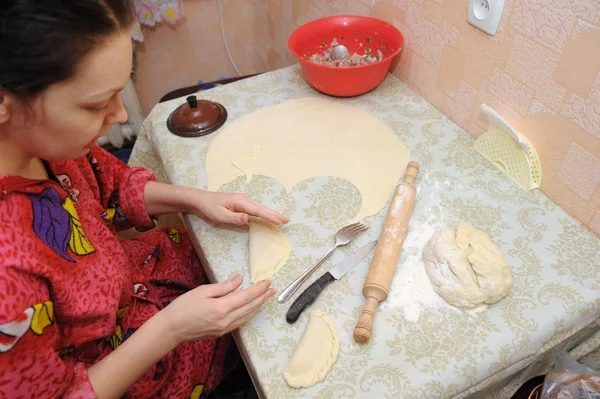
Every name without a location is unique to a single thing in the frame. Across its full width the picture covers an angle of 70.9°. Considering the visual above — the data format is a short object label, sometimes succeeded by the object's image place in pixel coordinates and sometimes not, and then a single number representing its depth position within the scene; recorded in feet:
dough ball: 2.13
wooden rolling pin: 2.03
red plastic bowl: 3.37
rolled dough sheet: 2.94
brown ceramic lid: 3.36
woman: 1.61
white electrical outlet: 2.60
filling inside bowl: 3.60
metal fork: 2.26
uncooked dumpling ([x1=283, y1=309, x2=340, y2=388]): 1.92
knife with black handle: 2.16
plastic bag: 2.20
